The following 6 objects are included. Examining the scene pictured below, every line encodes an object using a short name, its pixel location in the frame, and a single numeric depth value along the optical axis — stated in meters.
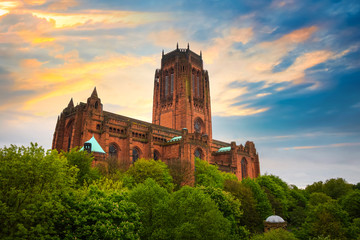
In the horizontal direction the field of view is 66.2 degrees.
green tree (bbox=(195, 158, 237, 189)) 46.28
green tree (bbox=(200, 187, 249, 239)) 31.92
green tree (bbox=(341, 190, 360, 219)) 47.44
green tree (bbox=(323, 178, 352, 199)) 66.99
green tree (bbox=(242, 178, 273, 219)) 44.06
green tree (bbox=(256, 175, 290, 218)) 50.66
